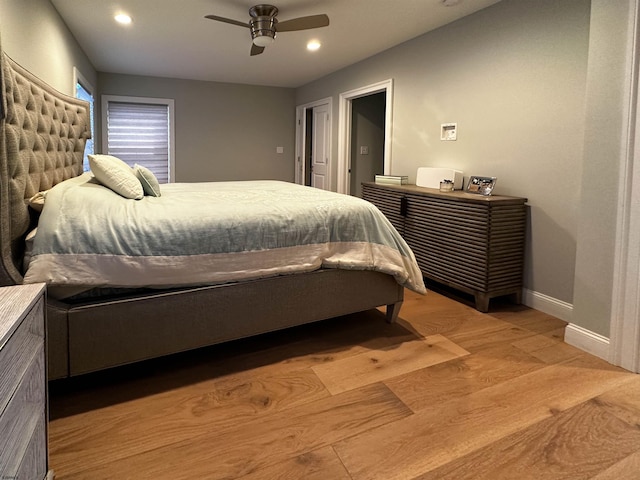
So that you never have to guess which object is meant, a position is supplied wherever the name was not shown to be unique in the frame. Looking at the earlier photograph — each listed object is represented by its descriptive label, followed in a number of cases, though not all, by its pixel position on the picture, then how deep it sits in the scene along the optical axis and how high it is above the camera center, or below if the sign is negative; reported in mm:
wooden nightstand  820 -458
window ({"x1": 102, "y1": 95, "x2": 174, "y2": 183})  5910 +933
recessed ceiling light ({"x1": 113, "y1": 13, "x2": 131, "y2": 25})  3500 +1562
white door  5926 +729
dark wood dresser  2775 -324
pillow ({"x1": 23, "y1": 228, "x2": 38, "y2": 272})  1566 -236
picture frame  3068 +101
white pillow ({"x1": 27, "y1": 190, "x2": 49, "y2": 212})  1715 -55
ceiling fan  3156 +1392
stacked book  3921 +171
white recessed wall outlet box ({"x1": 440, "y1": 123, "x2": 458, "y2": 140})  3540 +603
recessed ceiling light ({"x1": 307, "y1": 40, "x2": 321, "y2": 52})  4191 +1624
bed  1563 -406
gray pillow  2367 +61
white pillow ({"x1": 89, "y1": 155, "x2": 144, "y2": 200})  2094 +75
